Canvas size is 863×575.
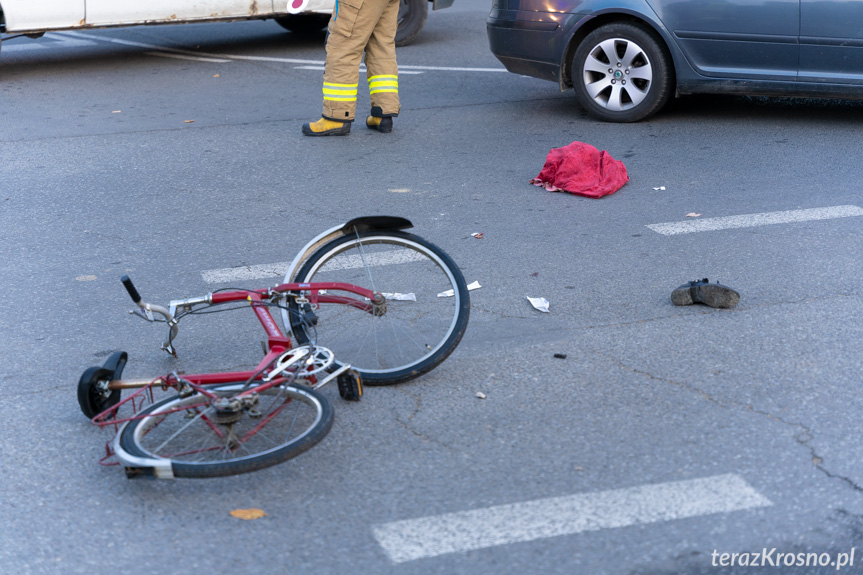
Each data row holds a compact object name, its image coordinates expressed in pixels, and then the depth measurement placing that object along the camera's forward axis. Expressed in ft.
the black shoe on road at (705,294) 15.06
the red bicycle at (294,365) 11.11
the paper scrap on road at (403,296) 15.24
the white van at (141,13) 33.42
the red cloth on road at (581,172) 21.05
